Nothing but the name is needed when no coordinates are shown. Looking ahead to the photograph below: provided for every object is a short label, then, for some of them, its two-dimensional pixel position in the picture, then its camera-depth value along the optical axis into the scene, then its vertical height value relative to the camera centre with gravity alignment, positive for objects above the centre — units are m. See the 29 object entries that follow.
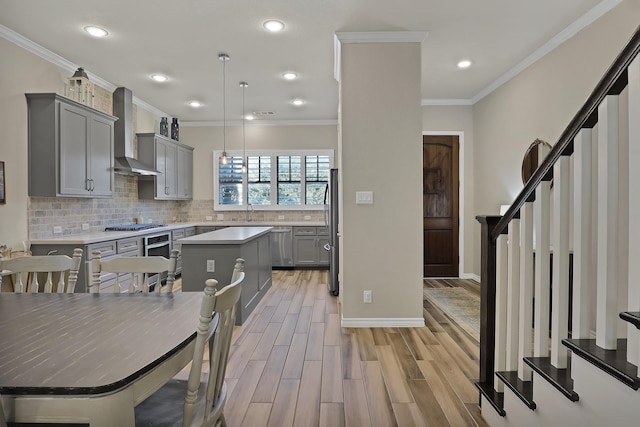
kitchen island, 3.54 -0.49
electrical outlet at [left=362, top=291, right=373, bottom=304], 3.53 -0.84
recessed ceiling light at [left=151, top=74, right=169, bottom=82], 4.58 +1.74
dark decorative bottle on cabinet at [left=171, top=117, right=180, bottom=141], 6.43 +1.48
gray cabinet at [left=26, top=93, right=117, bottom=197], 3.65 +0.69
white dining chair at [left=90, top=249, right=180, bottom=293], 1.95 -0.31
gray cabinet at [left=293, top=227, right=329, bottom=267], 6.55 -0.64
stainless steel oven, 4.78 -0.49
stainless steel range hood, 4.86 +1.10
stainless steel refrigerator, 4.71 -0.26
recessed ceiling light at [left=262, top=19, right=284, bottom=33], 3.26 +1.73
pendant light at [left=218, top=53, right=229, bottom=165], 4.03 +1.74
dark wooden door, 5.67 +0.12
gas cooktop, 4.71 -0.22
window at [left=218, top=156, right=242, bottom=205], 7.05 +0.56
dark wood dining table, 0.90 -0.44
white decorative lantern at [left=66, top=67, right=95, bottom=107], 4.12 +1.45
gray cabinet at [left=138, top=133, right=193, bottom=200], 5.62 +0.76
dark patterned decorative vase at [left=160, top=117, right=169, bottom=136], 6.13 +1.45
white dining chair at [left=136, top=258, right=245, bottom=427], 1.07 -0.57
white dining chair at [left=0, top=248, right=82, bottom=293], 2.06 -0.32
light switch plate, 3.50 +0.14
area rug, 3.56 -1.11
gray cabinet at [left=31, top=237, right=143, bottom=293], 3.62 -0.44
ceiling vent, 6.42 +1.78
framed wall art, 3.35 +0.22
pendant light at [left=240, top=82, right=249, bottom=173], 6.97 +1.27
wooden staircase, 1.11 -0.34
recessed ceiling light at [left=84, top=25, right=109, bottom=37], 3.35 +1.72
